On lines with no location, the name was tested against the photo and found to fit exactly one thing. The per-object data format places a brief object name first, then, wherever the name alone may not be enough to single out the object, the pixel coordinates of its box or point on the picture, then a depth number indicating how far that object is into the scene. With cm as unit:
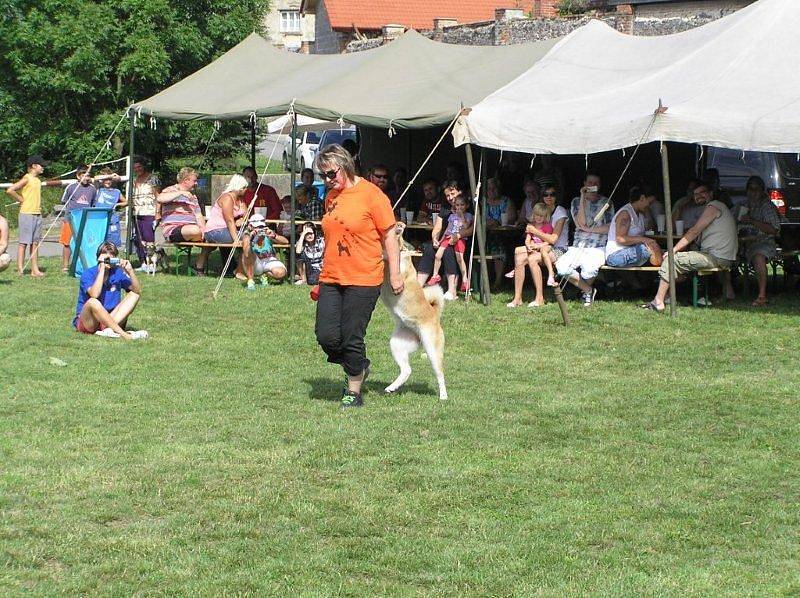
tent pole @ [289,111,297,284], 1520
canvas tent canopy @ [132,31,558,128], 1463
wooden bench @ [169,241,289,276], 1577
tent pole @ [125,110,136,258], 1733
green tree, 2881
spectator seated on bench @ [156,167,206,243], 1625
